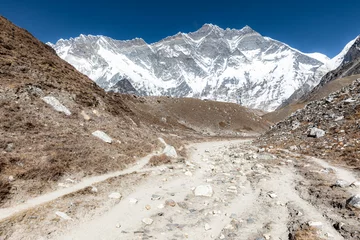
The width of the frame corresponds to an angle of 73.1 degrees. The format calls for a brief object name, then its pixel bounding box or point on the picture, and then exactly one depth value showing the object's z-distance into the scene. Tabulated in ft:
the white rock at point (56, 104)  82.64
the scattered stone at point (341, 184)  46.22
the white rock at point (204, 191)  47.32
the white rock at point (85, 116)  90.36
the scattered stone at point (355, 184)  45.10
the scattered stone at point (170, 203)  41.95
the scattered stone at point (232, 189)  49.94
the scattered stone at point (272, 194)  46.44
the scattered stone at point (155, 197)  44.84
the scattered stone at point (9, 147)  52.32
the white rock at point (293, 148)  98.09
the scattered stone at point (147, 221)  35.43
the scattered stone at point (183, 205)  41.69
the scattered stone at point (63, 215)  35.03
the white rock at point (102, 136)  79.71
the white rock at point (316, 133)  100.34
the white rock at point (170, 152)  89.55
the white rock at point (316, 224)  32.49
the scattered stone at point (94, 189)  46.16
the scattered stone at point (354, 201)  35.65
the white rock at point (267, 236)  31.29
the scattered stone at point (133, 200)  42.86
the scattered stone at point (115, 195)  44.70
